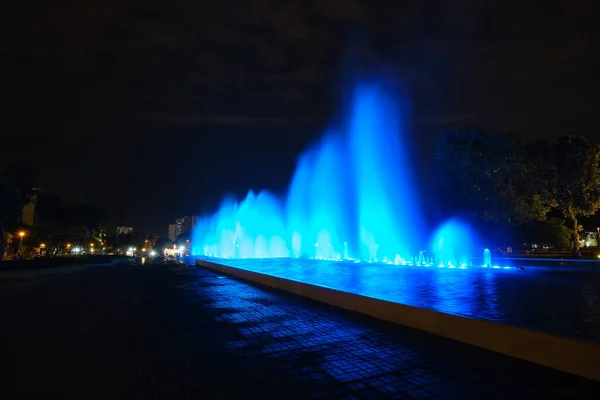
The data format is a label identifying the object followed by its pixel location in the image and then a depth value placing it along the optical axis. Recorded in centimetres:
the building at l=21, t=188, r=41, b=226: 5700
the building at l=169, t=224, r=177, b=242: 16952
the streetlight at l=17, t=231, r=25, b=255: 3604
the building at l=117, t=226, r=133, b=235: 15408
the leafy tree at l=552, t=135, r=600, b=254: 3055
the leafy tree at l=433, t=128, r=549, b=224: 2858
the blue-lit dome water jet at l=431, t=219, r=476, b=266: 2934
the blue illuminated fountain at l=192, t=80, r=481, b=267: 3034
